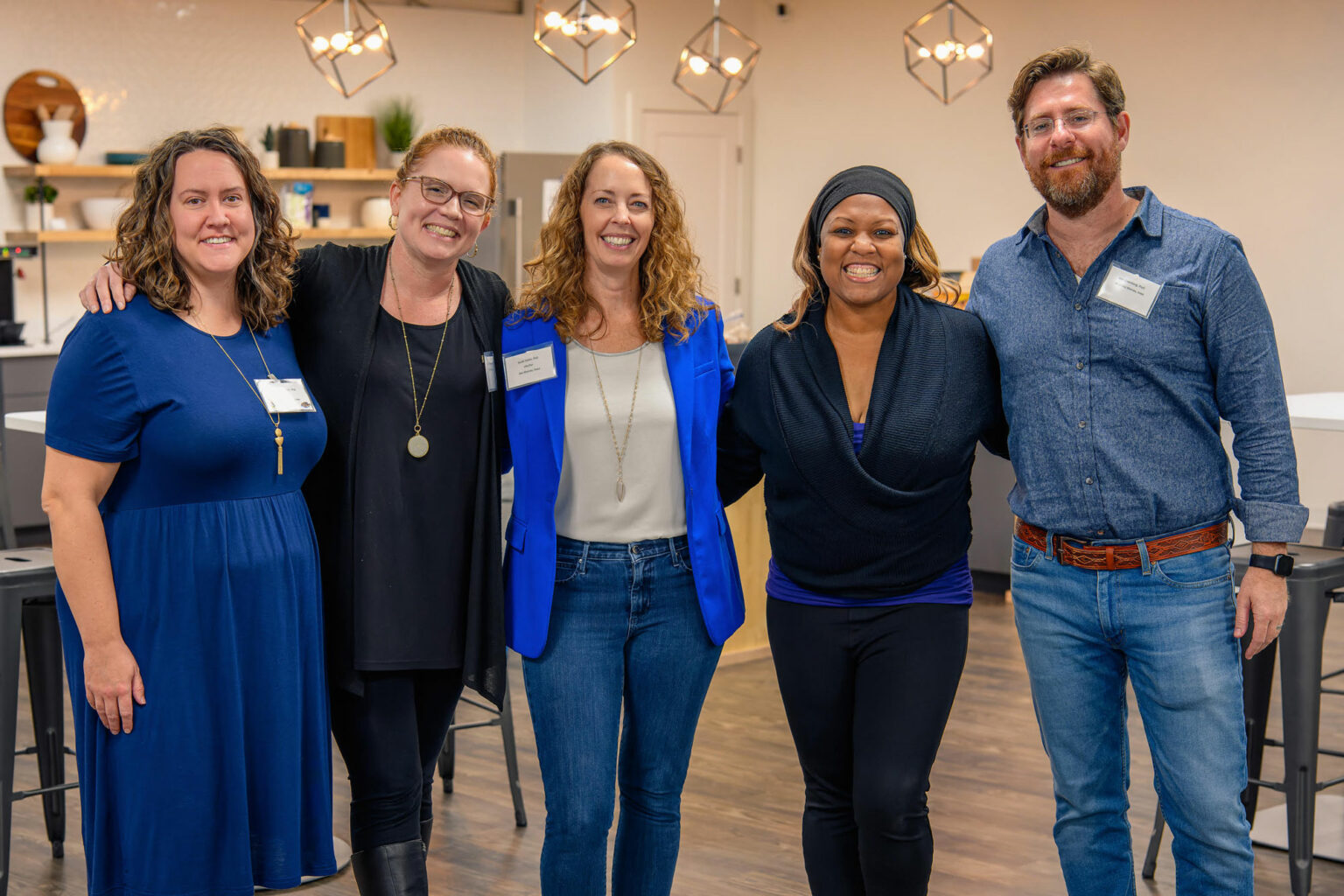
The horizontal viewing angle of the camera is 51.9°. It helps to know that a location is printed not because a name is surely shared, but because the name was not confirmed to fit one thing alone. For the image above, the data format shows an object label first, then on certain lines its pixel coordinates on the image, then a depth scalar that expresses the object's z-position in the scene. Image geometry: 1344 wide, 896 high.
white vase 8.12
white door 10.40
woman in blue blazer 2.34
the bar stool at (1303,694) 3.07
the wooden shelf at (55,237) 8.05
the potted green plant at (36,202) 8.09
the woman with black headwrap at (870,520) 2.28
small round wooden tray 8.13
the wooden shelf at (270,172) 8.09
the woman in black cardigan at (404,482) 2.37
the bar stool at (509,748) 3.64
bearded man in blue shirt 2.22
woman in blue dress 2.16
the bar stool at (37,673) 2.97
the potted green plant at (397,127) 9.46
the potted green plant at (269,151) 9.01
